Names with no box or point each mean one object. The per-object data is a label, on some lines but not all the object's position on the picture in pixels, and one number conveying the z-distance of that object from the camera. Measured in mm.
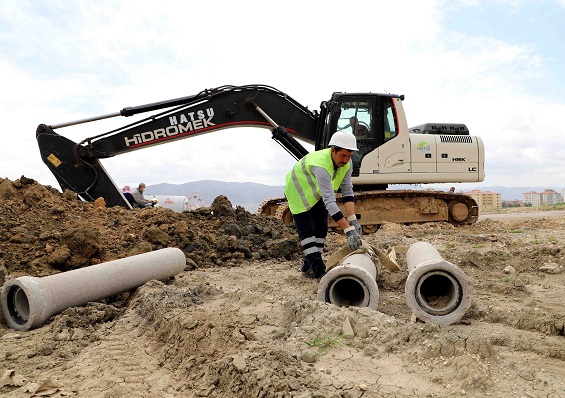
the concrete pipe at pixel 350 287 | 4398
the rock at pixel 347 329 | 3587
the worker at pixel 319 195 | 5664
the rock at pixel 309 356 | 3232
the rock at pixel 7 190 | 8297
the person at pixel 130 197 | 13066
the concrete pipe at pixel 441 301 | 4141
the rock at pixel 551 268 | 6270
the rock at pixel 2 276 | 5254
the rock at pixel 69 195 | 8992
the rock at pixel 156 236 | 7746
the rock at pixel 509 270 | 6327
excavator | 10367
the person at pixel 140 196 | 14388
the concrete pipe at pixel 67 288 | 4484
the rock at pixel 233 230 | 8648
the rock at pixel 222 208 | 9359
